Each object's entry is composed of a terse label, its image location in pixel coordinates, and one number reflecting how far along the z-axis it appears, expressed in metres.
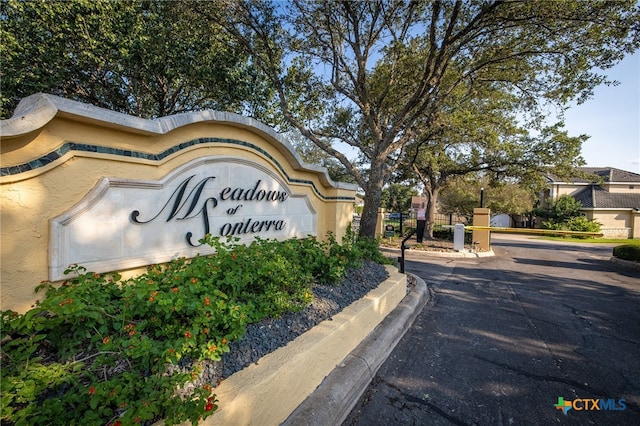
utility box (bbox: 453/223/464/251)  12.13
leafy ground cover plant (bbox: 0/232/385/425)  1.56
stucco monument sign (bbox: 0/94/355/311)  2.46
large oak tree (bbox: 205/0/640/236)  6.25
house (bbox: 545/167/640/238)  24.95
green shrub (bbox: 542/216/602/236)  22.77
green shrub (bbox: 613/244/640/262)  9.55
